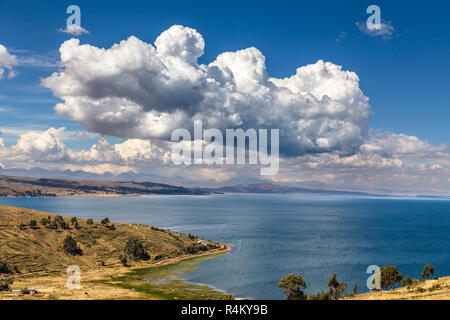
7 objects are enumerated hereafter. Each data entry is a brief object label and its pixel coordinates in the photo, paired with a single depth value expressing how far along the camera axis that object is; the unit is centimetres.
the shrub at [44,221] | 18688
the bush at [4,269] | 13312
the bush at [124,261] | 16212
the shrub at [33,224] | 18120
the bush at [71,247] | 16500
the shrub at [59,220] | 19162
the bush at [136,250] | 17488
